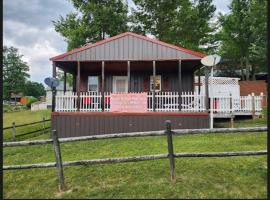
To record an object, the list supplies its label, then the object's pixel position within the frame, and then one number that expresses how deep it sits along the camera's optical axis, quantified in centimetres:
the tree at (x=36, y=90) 6135
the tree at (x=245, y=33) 1895
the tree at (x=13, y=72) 4383
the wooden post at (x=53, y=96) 874
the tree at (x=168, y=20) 1867
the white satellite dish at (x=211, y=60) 813
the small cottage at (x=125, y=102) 861
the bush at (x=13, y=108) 3055
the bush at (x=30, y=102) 3714
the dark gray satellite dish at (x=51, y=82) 854
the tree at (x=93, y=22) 1727
